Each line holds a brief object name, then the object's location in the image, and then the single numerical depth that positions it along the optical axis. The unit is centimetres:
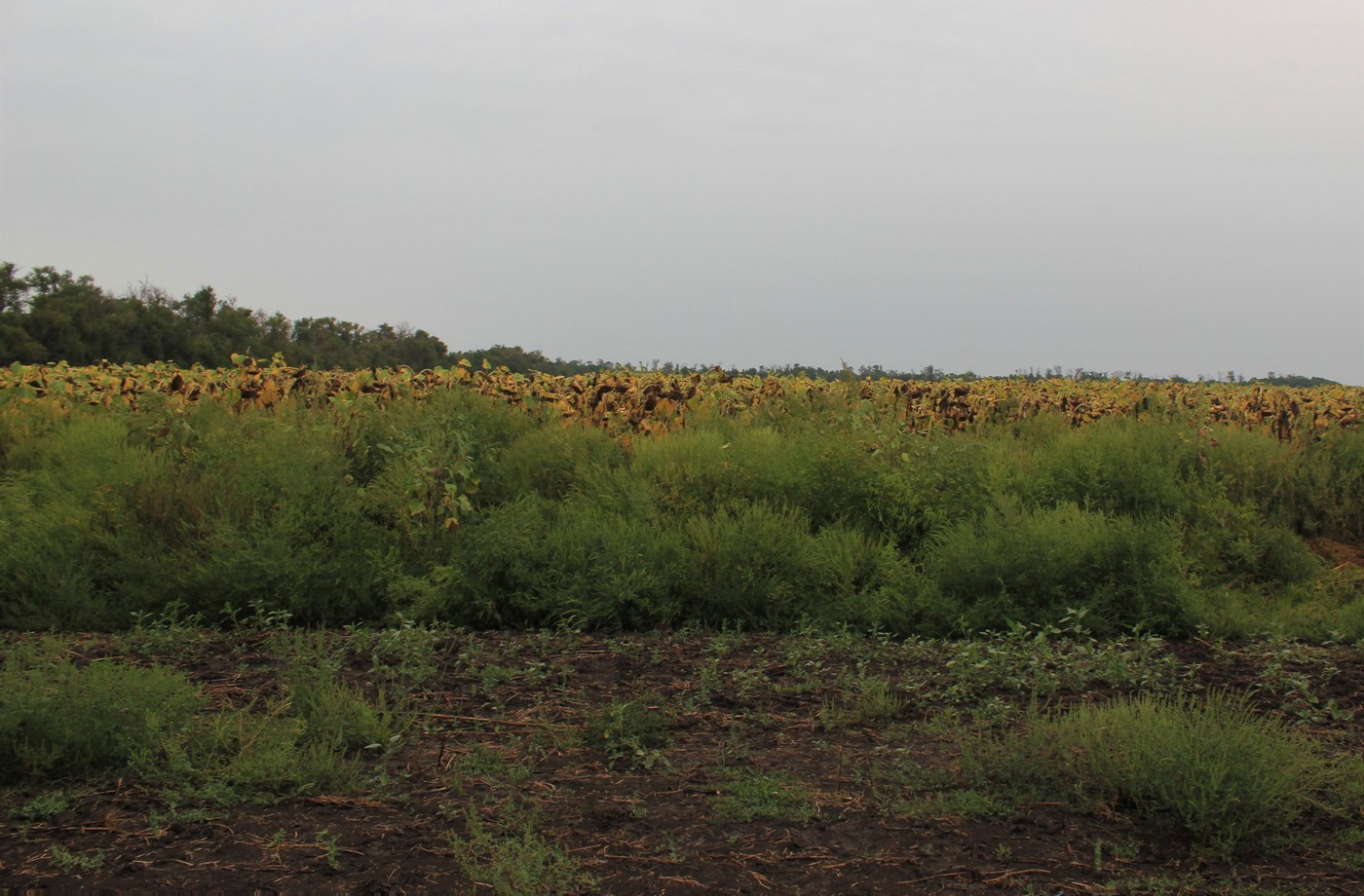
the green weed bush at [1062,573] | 741
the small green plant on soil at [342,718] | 468
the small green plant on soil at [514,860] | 338
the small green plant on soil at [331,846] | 357
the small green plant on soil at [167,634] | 659
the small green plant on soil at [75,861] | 354
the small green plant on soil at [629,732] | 465
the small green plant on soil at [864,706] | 512
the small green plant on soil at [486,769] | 434
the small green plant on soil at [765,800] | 397
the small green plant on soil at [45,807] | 396
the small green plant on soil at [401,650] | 589
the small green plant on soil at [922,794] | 399
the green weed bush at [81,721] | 436
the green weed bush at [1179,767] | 379
